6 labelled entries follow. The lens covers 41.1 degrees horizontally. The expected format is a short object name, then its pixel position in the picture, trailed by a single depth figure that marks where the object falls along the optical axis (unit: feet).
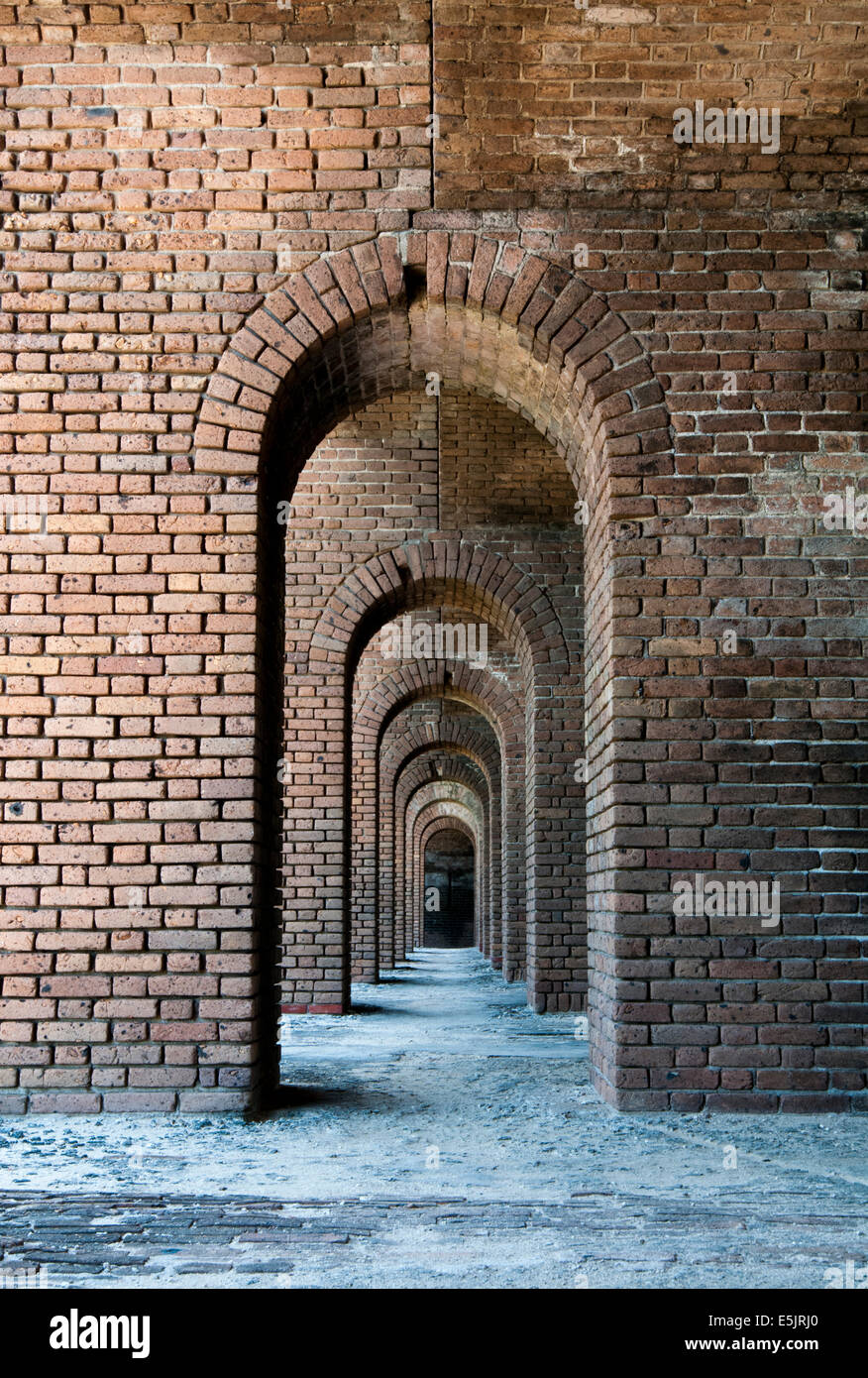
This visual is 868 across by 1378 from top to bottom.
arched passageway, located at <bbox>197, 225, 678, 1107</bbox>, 16.57
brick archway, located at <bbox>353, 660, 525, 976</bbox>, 39.81
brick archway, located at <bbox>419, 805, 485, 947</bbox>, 98.66
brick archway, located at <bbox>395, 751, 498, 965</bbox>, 65.92
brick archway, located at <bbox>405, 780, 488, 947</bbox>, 78.28
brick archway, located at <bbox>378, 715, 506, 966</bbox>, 52.34
